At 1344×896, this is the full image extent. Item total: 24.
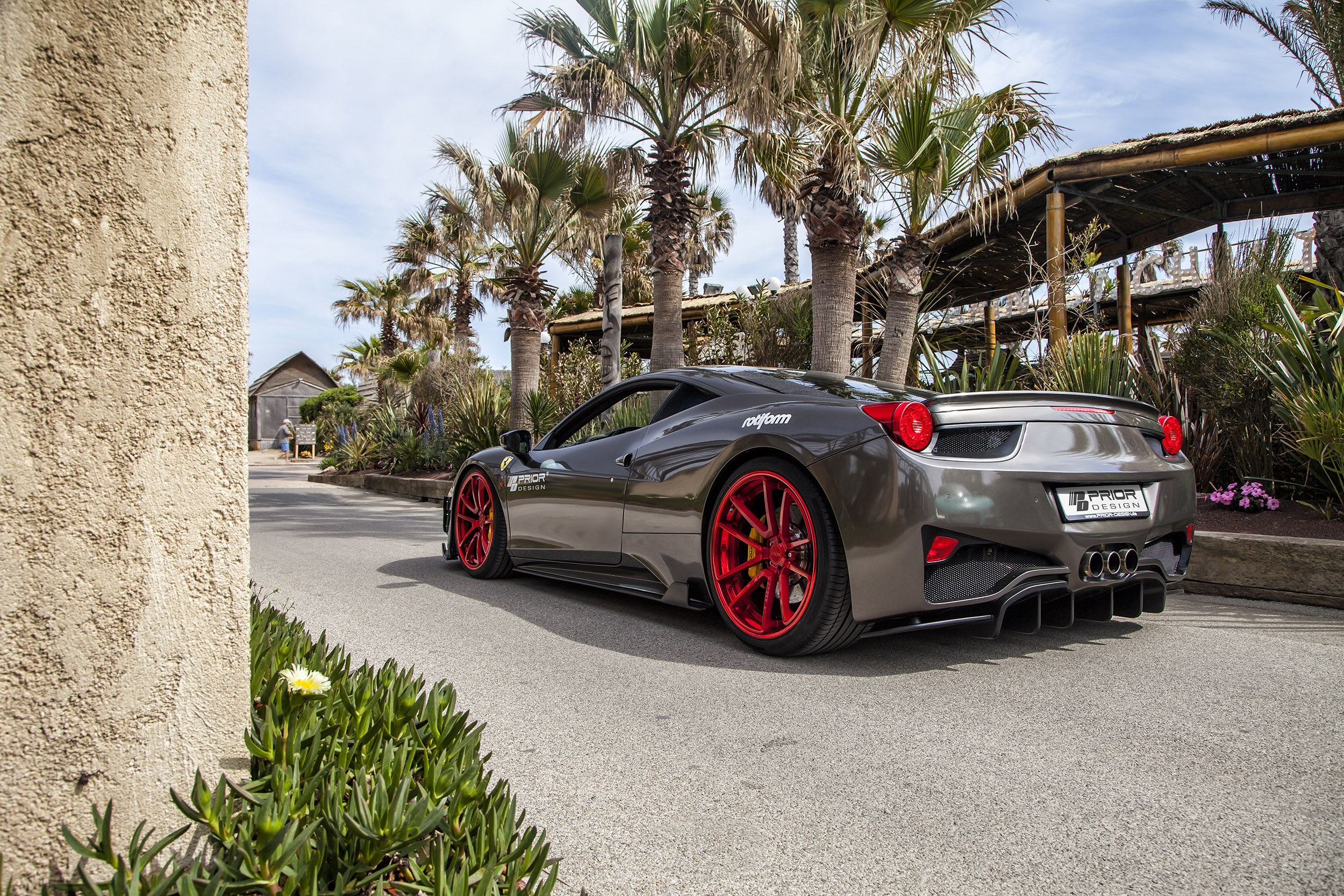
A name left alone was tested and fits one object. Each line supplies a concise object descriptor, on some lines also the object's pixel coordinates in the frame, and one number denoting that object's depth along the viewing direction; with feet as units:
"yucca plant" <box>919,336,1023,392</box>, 21.77
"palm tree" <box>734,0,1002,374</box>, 28.73
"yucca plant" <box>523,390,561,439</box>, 46.42
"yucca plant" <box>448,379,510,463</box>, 49.26
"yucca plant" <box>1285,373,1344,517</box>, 16.17
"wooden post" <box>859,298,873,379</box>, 44.14
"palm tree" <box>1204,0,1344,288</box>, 40.11
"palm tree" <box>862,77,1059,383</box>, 28.17
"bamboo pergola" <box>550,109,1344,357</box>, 29.71
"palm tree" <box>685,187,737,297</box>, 105.81
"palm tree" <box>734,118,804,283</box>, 32.35
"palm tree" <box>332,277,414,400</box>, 122.93
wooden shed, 159.02
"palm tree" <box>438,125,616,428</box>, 46.24
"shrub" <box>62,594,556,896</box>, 4.53
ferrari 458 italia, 10.22
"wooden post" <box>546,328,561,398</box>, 58.80
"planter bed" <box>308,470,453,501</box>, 45.16
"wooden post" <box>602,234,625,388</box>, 38.59
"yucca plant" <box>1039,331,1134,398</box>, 20.88
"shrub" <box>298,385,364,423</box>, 125.29
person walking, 122.72
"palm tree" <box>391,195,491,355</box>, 95.20
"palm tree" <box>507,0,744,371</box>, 35.94
